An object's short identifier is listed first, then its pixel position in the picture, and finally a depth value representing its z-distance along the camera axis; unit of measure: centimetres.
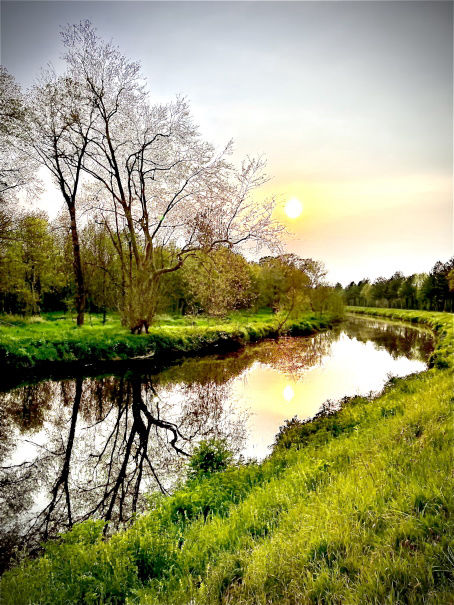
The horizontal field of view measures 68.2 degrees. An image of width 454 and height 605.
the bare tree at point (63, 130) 1994
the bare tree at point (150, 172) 1864
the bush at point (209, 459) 685
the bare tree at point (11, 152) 1774
